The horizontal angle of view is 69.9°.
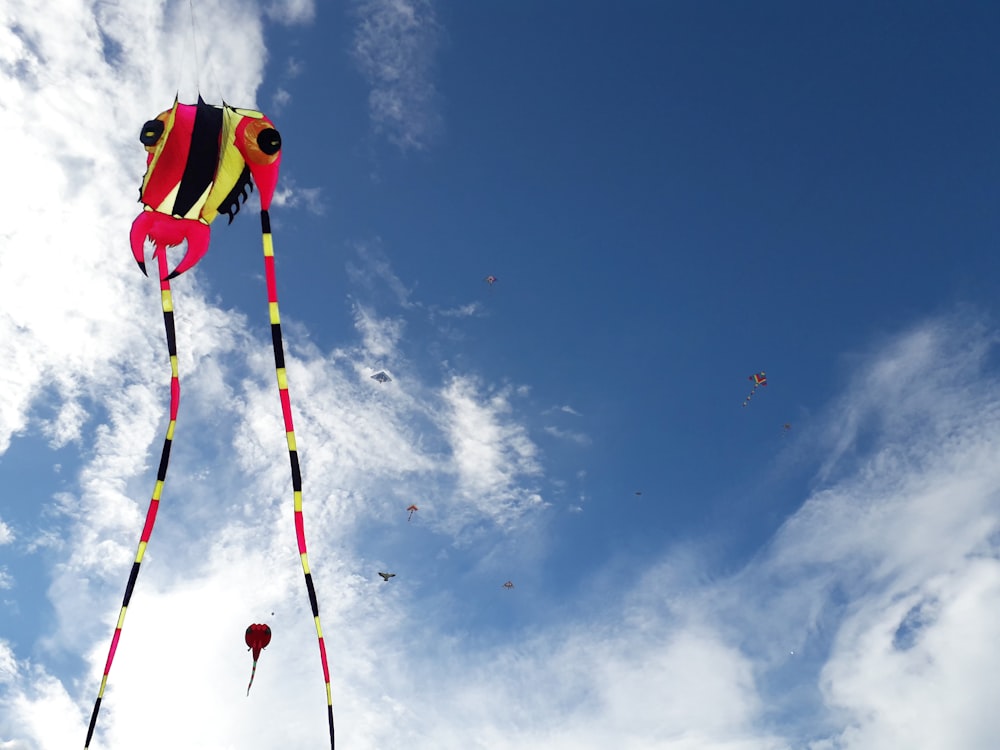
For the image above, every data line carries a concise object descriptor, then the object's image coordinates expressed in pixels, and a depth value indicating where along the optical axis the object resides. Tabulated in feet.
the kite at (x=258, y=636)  96.84
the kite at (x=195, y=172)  60.44
